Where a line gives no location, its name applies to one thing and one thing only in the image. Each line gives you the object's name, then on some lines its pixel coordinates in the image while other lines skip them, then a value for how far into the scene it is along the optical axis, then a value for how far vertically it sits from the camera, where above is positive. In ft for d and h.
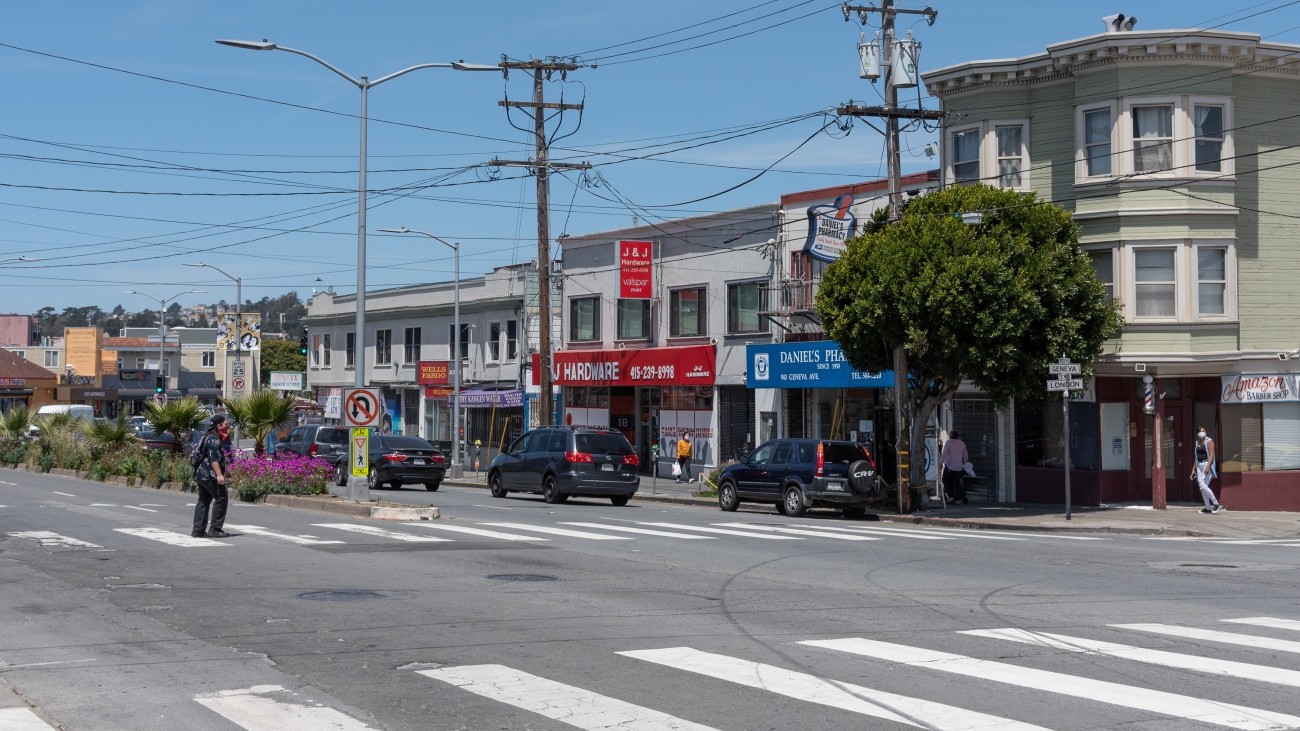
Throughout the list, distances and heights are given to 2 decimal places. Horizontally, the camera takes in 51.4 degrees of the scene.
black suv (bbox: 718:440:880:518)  88.99 -3.17
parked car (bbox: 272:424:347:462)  125.70 -1.58
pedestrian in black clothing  59.36 -2.48
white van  193.22 +2.21
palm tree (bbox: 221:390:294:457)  94.79 +0.95
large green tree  85.05 +8.72
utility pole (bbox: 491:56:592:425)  123.13 +20.40
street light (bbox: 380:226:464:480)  147.47 +2.11
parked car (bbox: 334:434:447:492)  120.47 -3.24
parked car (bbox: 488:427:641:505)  98.43 -2.76
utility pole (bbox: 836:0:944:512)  92.67 +21.79
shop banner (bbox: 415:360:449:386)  176.35 +7.01
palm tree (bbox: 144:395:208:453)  106.83 +0.75
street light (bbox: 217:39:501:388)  80.64 +11.06
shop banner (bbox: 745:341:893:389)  112.88 +5.30
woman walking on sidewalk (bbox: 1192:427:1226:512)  89.76 -2.15
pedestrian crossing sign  80.53 -1.54
